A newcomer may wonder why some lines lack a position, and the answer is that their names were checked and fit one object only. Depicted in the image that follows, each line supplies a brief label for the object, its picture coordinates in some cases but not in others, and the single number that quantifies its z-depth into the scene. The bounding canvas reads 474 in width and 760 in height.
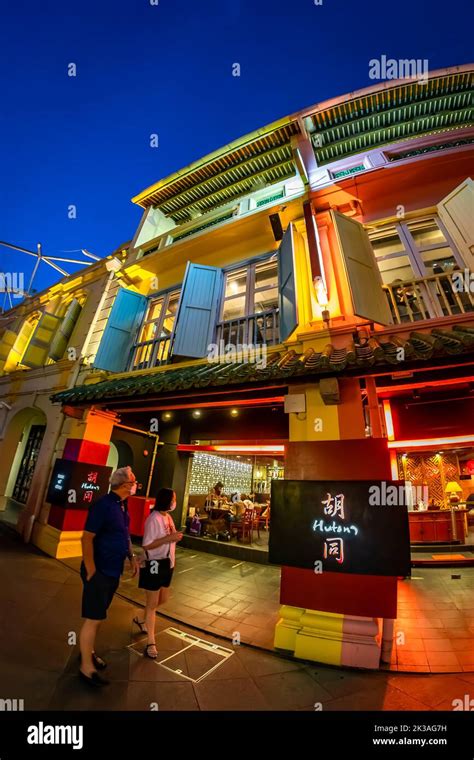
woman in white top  3.44
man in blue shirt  2.74
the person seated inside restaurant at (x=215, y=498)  10.06
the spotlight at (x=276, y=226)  7.00
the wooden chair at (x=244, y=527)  9.04
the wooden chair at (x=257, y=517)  9.54
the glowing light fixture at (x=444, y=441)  5.46
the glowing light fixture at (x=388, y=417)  5.64
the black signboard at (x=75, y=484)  6.63
